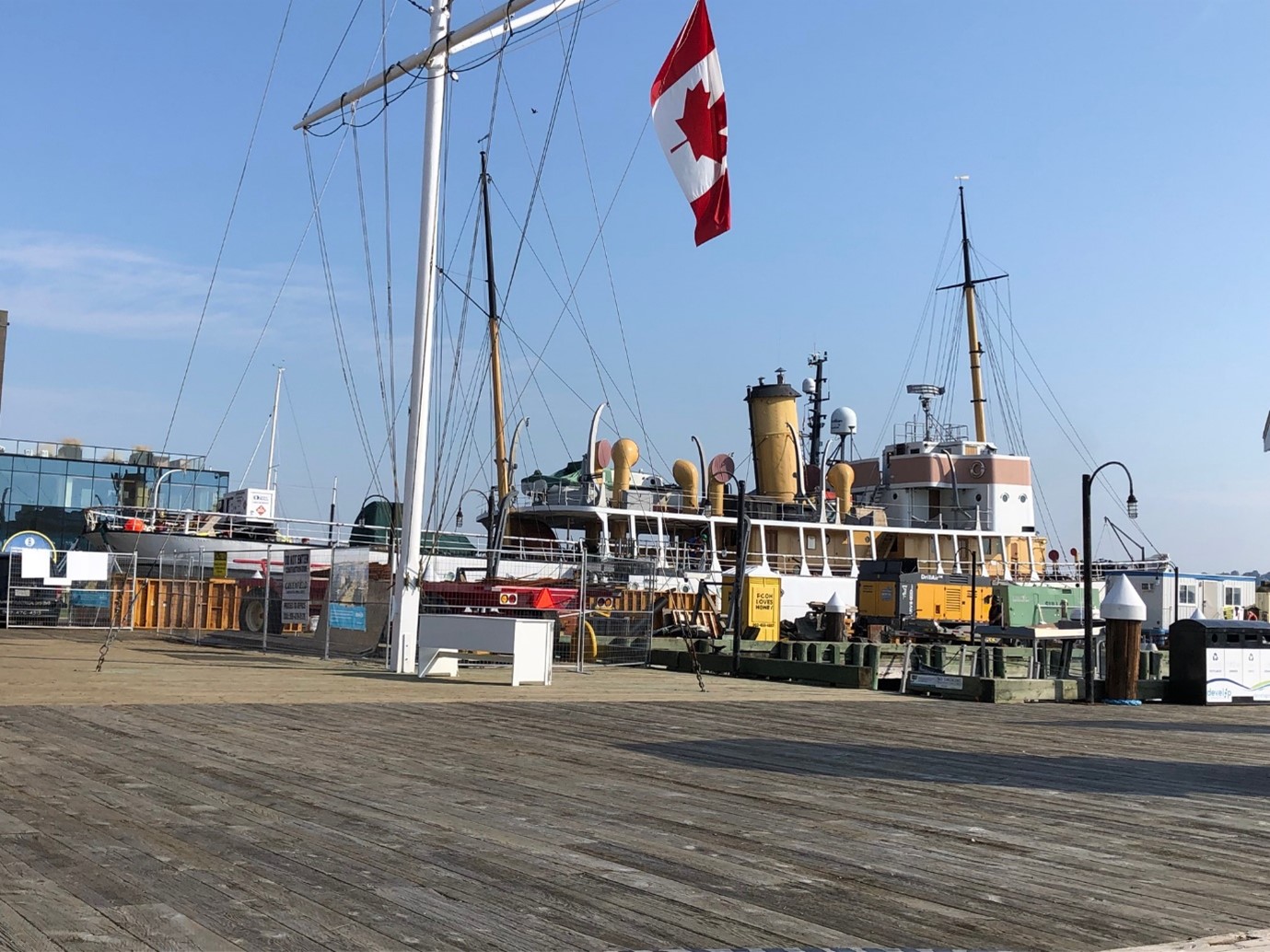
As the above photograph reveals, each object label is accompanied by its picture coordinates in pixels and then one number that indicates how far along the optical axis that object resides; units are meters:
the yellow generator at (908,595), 37.69
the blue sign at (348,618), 20.59
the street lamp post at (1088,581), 18.30
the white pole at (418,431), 17.62
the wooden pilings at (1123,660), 18.73
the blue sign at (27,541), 31.72
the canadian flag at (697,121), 15.14
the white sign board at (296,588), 21.59
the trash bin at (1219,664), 19.25
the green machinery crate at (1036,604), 38.00
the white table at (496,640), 16.25
